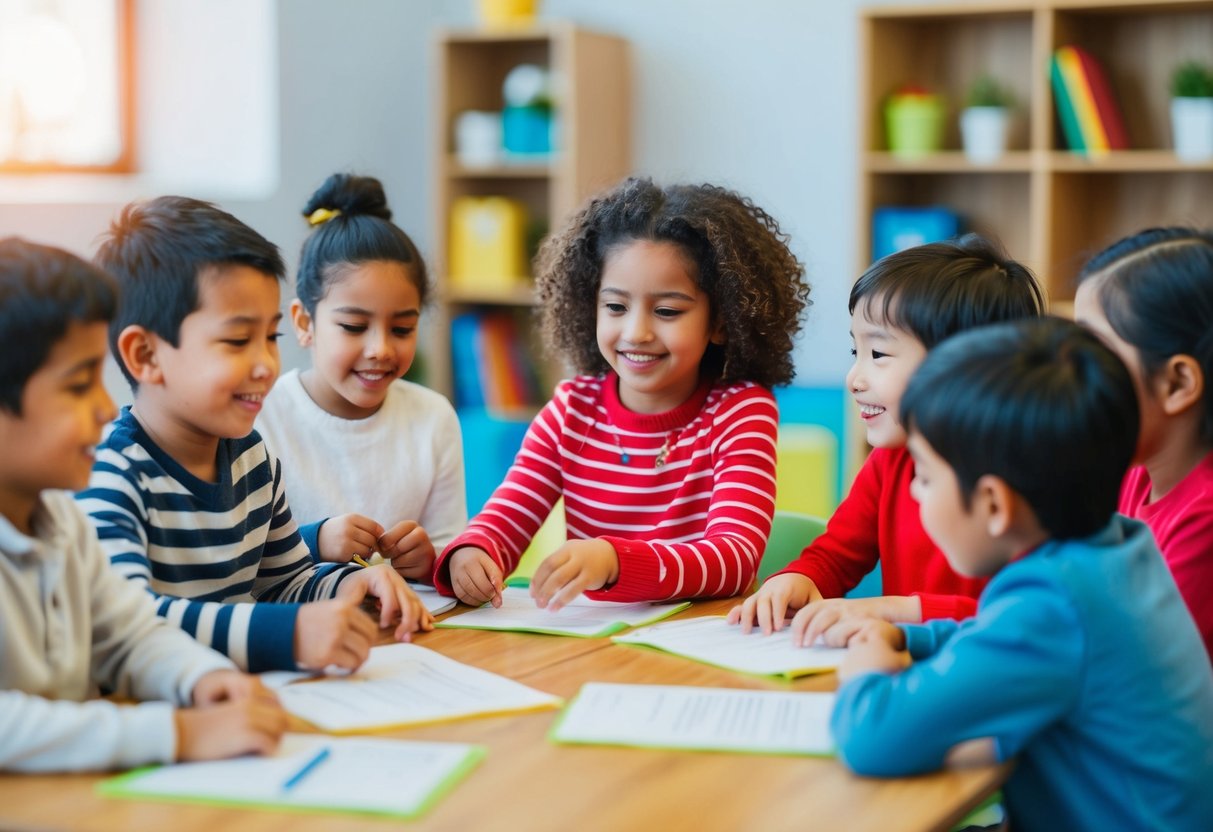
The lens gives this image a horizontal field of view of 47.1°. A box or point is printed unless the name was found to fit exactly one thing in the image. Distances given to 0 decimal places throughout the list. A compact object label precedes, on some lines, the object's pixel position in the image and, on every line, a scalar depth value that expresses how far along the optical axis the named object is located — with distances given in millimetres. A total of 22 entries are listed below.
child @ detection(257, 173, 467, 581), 2119
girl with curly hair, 2012
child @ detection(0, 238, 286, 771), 1129
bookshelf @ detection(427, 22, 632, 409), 4488
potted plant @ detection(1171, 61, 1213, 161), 3727
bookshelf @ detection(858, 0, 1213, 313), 3883
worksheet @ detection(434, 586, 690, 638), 1604
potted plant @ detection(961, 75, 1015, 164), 4008
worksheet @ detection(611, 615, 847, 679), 1433
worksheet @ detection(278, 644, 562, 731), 1261
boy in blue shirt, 1168
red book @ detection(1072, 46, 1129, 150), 3830
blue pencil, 1089
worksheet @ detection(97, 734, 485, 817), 1057
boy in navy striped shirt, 1454
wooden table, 1030
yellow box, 4633
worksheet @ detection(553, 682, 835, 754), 1202
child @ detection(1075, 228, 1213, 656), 1600
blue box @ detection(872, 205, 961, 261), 4094
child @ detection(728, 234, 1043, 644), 1813
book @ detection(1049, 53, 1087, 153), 3850
